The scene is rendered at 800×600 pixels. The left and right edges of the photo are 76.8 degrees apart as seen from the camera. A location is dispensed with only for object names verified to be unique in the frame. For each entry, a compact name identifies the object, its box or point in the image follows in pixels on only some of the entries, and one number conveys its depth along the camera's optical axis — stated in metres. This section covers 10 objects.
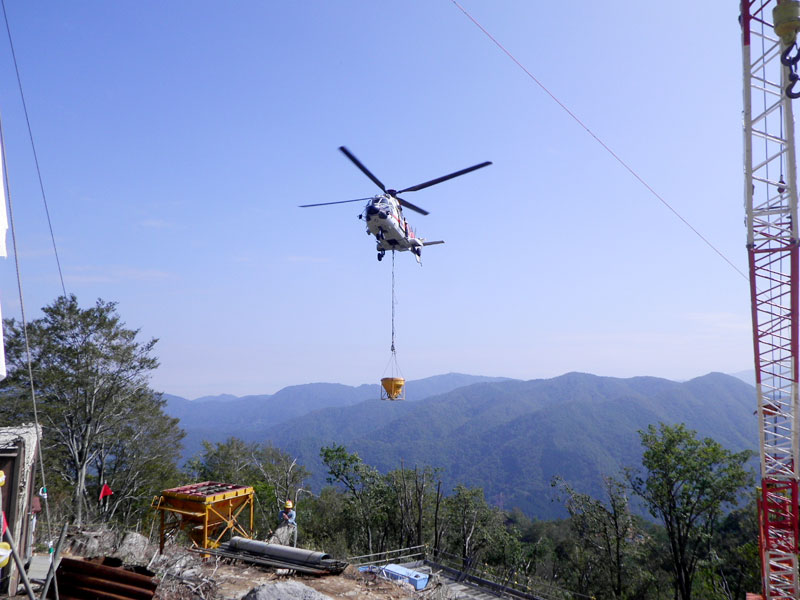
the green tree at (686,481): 33.12
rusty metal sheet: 9.12
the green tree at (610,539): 38.29
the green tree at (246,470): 47.00
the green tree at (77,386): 28.02
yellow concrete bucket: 20.42
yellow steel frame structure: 16.45
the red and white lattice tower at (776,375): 18.17
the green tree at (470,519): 46.06
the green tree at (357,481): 45.72
